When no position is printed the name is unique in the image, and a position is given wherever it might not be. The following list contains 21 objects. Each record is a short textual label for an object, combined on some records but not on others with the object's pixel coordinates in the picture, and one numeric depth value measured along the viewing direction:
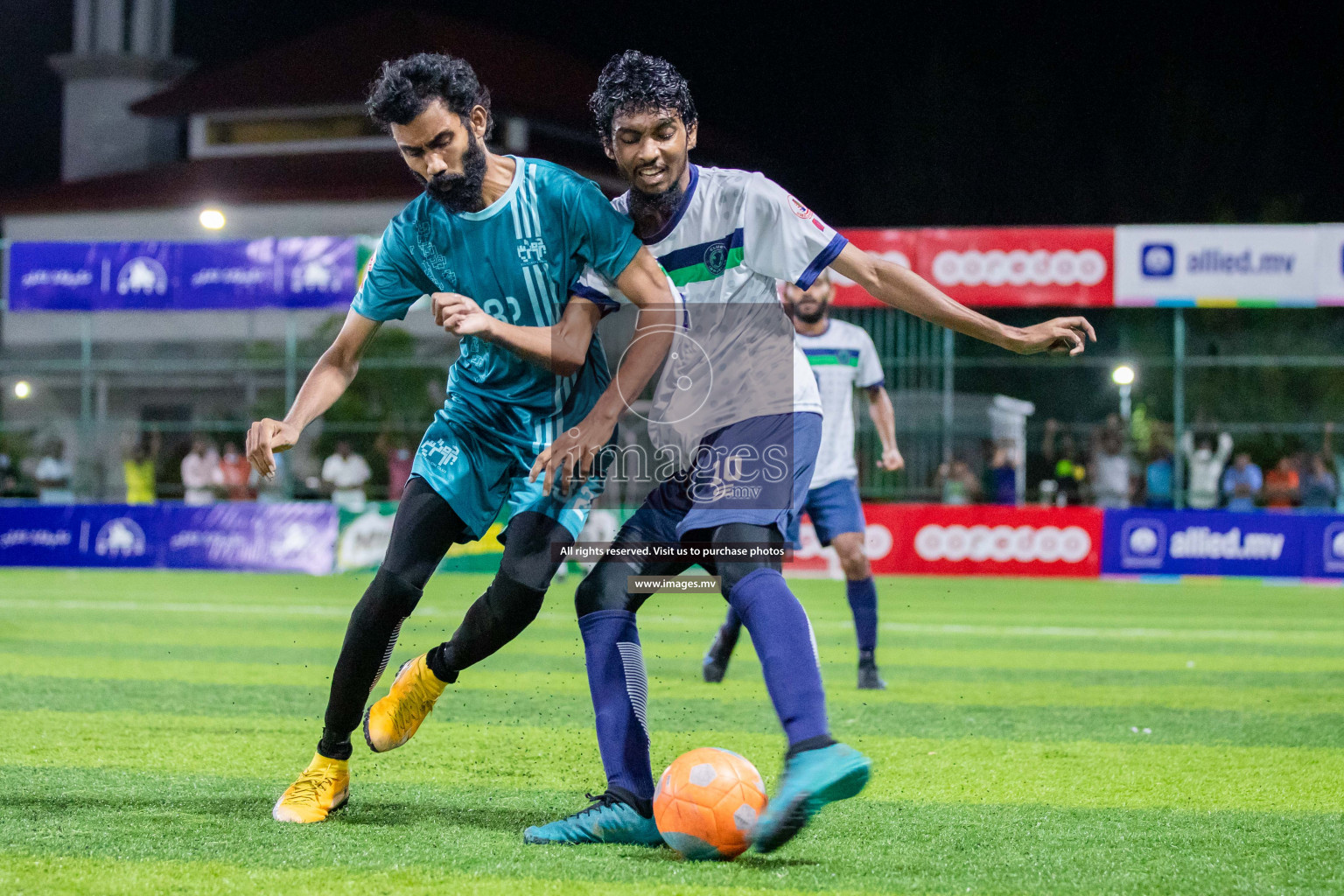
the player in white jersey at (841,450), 7.62
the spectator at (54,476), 19.69
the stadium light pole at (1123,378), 19.16
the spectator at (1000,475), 18.36
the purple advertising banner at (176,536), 17.20
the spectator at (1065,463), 18.44
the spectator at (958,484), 18.25
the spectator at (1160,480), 18.25
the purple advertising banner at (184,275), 18.25
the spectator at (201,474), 19.66
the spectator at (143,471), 19.84
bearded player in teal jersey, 3.81
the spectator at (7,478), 19.86
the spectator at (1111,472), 18.22
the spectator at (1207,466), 18.50
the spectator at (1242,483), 18.19
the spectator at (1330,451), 18.12
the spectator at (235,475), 19.53
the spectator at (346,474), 19.25
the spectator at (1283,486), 18.28
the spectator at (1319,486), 17.95
